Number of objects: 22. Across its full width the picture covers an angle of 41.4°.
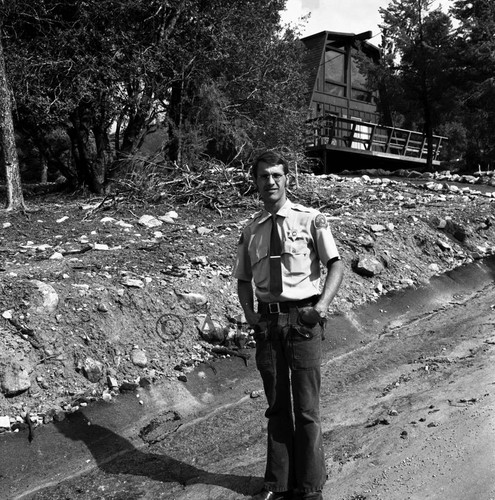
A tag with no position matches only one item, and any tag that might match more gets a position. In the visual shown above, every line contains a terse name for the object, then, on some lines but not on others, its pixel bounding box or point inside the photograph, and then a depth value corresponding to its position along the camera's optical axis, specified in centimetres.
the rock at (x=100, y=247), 732
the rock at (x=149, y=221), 867
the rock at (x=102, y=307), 582
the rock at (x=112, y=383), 529
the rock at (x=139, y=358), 560
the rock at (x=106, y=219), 872
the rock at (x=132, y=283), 625
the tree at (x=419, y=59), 2111
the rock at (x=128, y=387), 530
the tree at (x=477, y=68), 1958
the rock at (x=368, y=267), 803
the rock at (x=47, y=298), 558
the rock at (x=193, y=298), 643
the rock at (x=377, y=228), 895
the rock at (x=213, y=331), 620
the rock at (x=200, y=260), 712
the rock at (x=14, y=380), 488
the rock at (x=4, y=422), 464
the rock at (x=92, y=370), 530
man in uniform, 341
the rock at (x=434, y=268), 879
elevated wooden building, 2336
